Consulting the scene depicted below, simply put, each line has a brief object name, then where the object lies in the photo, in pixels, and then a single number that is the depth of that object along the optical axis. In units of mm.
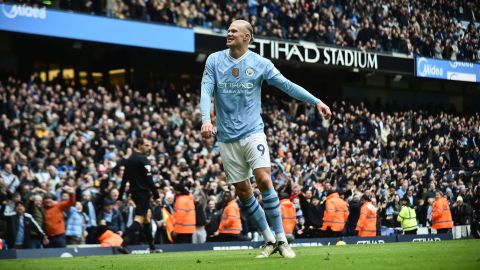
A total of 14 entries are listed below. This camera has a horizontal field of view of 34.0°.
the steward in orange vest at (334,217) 21625
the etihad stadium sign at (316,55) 29969
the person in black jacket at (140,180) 13391
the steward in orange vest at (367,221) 22312
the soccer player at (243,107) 8734
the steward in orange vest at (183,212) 18422
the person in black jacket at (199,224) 19094
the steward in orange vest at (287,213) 20250
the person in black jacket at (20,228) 16172
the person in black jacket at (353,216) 22891
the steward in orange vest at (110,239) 16719
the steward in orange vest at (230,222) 19266
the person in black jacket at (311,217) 21797
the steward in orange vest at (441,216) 24250
